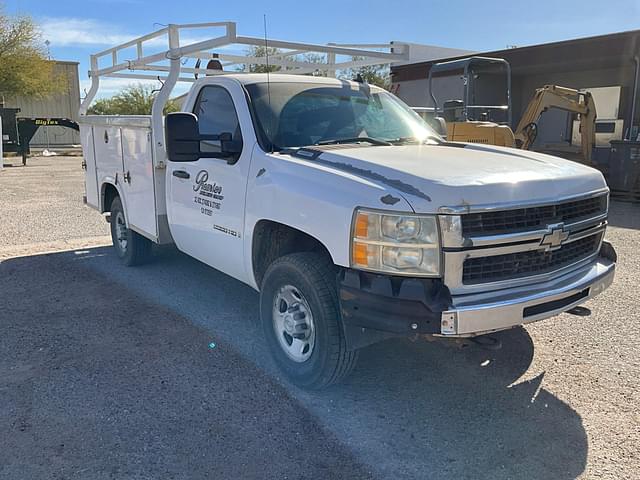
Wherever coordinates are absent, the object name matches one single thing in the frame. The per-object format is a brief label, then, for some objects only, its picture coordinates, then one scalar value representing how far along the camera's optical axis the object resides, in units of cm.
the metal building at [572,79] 1670
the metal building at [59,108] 4412
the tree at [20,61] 3478
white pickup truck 308
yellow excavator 1128
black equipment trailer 2419
